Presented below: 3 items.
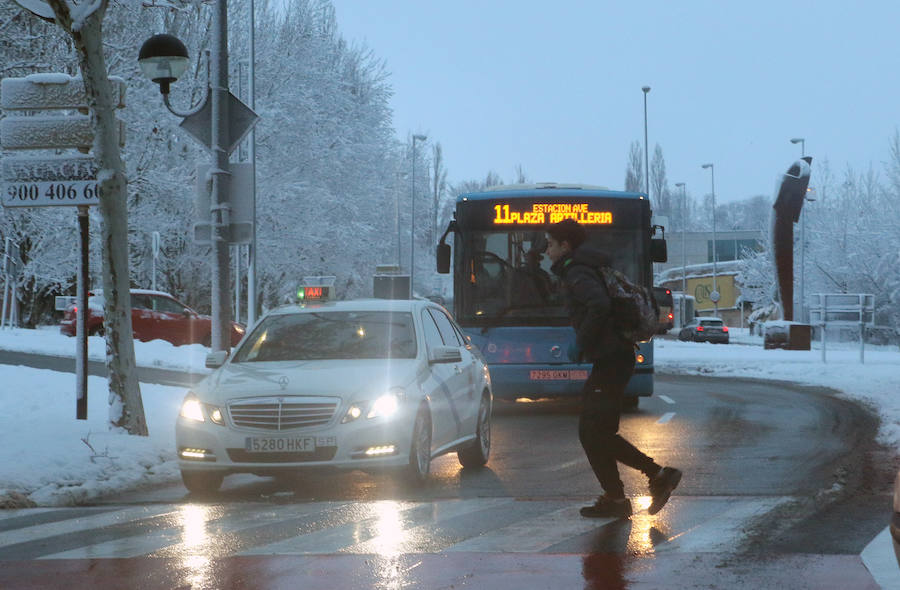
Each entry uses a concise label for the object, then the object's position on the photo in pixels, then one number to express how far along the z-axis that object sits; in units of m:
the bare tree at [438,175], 109.19
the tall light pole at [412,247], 60.50
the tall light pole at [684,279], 91.94
